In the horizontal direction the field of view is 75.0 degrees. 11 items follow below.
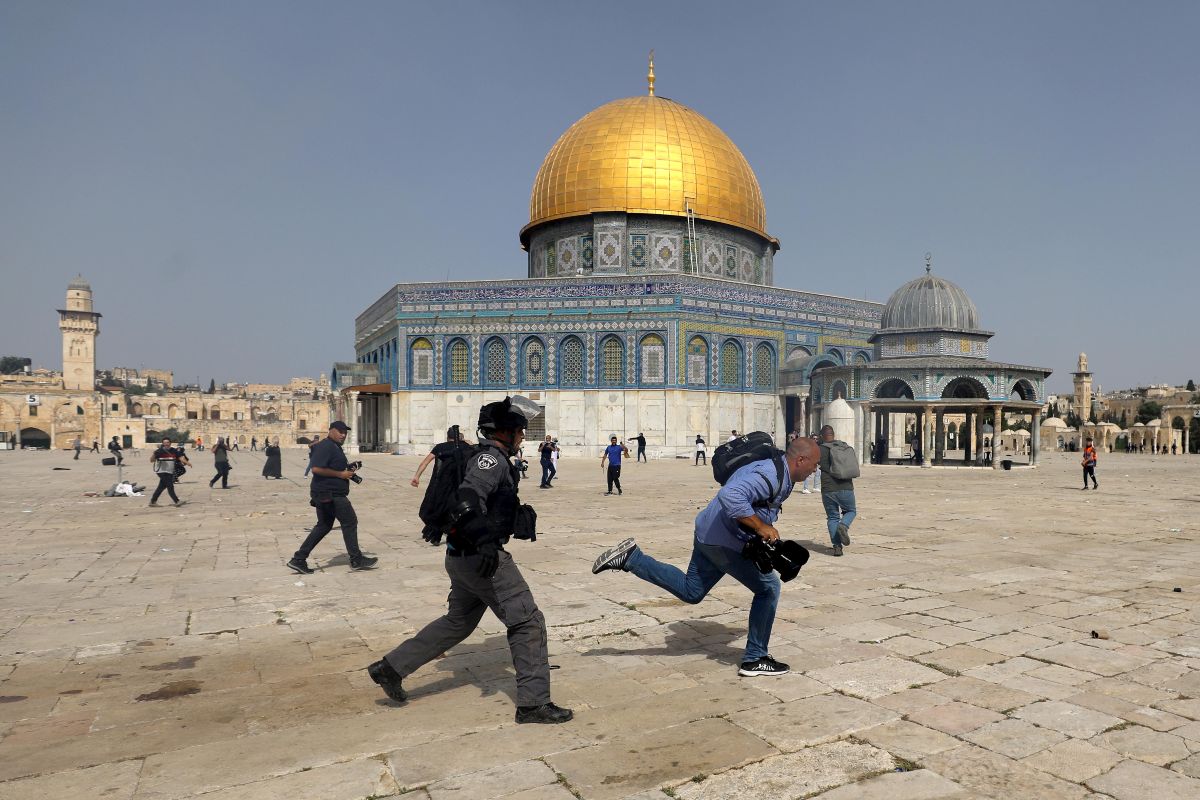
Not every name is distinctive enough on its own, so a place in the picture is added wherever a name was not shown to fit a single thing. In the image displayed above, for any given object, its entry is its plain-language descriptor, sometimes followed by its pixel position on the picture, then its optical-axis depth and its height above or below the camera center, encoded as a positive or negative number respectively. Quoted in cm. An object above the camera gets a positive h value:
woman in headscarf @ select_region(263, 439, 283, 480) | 2169 -143
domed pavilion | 2995 +143
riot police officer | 376 -83
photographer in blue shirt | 433 -82
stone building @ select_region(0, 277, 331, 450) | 7381 +47
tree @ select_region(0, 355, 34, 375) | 12687 +848
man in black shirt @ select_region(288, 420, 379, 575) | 779 -81
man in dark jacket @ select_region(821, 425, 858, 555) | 866 -90
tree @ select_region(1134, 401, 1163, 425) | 7976 +32
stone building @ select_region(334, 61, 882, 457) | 3566 +451
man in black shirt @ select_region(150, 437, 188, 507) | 1385 -92
